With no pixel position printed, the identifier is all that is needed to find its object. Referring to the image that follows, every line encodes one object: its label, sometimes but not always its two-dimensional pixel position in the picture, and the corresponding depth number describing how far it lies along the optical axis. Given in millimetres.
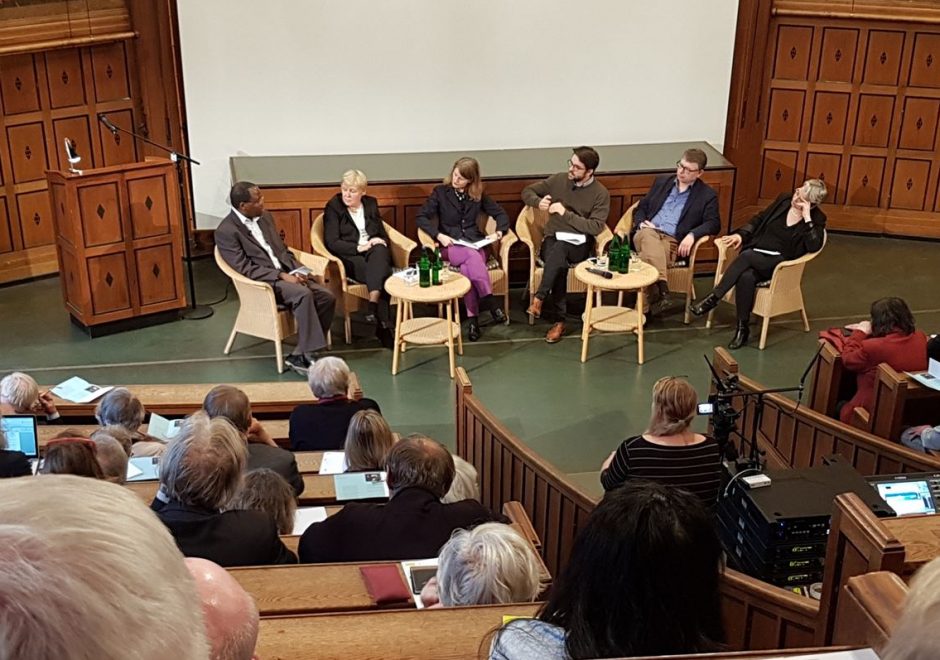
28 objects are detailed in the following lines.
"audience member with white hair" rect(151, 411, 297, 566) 3088
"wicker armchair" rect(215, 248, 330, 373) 6621
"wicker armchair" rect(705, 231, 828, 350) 7062
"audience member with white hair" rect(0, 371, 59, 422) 4625
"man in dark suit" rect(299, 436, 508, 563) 3309
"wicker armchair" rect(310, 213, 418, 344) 7129
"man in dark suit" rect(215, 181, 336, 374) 6676
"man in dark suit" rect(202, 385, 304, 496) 4047
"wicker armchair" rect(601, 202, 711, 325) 7449
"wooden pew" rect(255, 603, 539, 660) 2363
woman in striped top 4039
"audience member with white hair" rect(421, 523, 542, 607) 2717
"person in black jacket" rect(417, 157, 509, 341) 7203
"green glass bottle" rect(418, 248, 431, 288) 6723
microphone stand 7446
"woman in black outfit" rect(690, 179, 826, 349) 7121
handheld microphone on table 6895
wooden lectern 6770
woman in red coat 5184
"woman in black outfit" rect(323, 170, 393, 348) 7074
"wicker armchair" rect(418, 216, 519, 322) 7336
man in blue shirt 7441
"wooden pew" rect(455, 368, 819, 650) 3018
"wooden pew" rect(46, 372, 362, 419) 5363
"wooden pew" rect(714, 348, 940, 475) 4324
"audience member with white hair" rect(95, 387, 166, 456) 4551
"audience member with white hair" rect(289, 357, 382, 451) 4832
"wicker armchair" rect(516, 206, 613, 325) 7488
